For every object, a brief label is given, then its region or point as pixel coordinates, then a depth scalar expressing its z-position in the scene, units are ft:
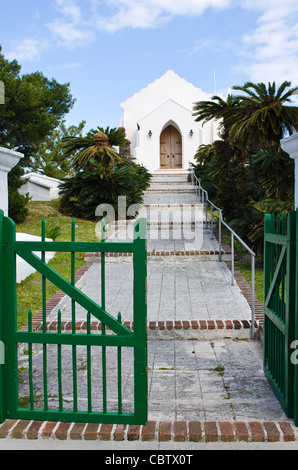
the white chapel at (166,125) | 94.68
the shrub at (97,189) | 48.93
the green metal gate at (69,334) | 11.40
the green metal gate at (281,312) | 12.17
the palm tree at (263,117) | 31.99
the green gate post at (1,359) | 11.87
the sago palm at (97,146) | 51.06
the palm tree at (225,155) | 45.55
